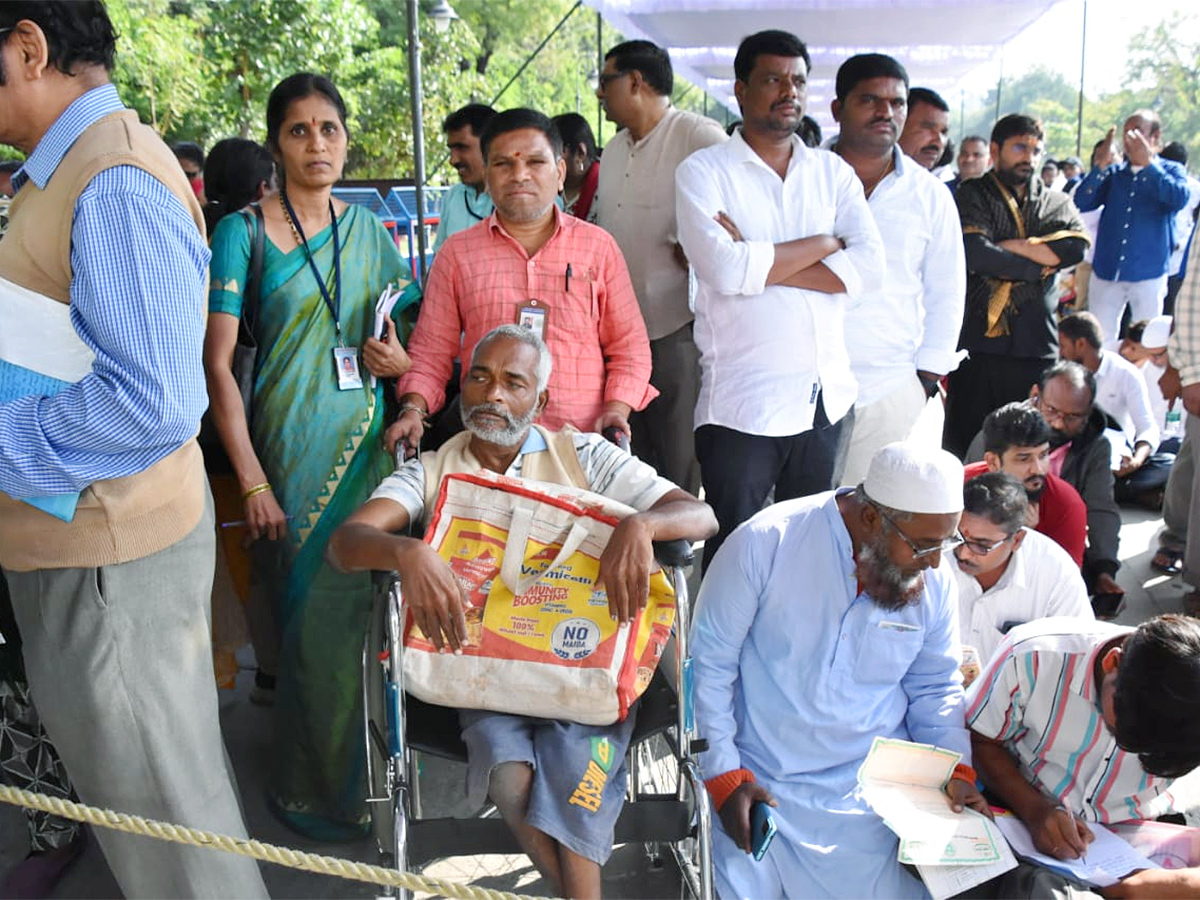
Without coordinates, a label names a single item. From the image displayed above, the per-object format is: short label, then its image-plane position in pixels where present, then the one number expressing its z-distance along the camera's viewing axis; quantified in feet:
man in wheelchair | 6.55
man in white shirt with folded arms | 9.91
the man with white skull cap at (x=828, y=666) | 7.11
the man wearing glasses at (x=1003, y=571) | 8.94
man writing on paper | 6.16
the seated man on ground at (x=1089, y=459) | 12.75
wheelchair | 6.61
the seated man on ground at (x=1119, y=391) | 15.97
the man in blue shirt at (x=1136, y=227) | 23.17
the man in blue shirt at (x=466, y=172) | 13.80
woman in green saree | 8.41
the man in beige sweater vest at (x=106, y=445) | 5.24
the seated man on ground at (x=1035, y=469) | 10.84
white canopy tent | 21.49
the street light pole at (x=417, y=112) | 16.53
